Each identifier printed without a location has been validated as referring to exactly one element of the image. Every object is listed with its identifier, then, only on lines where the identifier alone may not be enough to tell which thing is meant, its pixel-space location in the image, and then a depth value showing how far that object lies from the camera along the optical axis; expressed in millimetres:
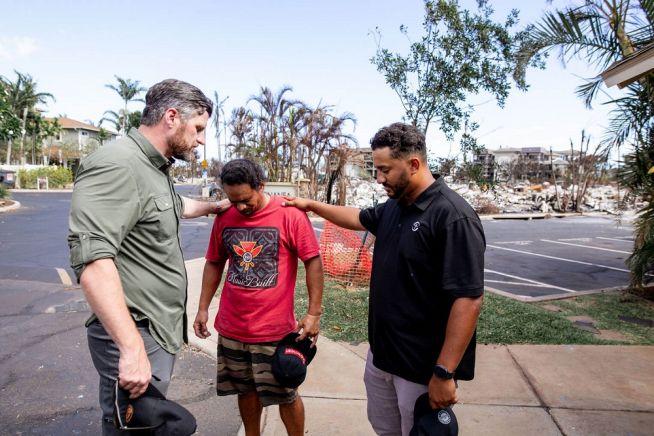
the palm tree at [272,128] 18531
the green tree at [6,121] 19094
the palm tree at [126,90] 53938
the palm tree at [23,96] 46875
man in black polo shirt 1938
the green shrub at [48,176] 38353
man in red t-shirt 2652
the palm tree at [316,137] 17234
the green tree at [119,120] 53403
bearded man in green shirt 1655
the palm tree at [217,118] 31547
